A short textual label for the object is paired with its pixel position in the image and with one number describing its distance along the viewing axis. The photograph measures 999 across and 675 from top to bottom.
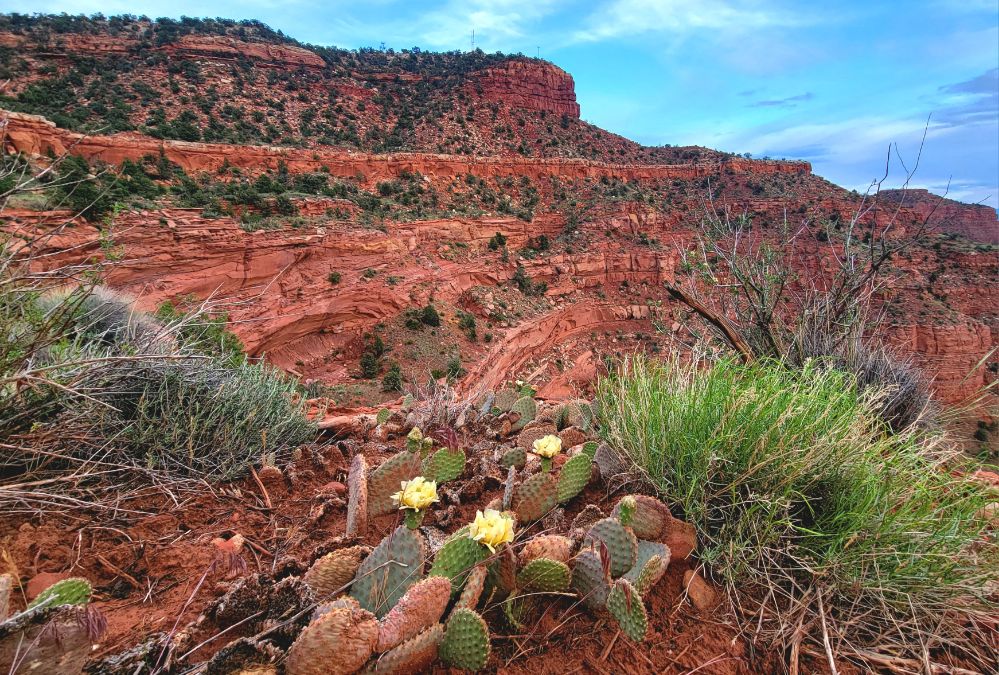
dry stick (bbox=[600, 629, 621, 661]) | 1.43
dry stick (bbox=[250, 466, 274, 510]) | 2.44
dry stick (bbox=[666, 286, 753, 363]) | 3.80
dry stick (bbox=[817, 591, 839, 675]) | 1.34
